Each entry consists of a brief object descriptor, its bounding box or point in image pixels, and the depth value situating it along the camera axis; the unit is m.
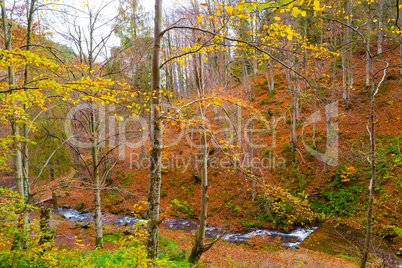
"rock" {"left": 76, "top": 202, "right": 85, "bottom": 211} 14.96
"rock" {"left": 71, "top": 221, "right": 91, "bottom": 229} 11.41
